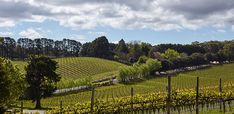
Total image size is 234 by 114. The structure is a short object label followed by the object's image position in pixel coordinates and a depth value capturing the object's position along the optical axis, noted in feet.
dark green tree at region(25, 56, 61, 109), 140.17
